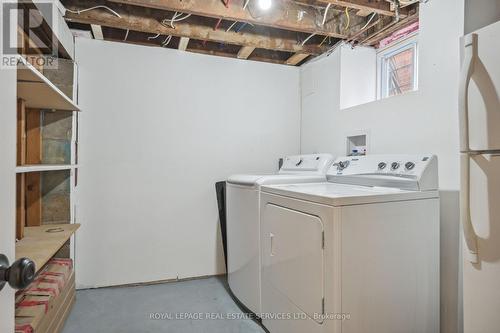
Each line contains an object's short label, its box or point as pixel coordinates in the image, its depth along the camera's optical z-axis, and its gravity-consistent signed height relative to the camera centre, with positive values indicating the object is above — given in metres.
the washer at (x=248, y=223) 2.04 -0.45
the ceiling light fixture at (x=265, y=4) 2.01 +1.14
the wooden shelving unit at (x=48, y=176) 1.67 -0.09
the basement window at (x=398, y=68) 2.40 +0.87
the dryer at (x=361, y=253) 1.35 -0.45
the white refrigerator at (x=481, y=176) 1.12 -0.04
